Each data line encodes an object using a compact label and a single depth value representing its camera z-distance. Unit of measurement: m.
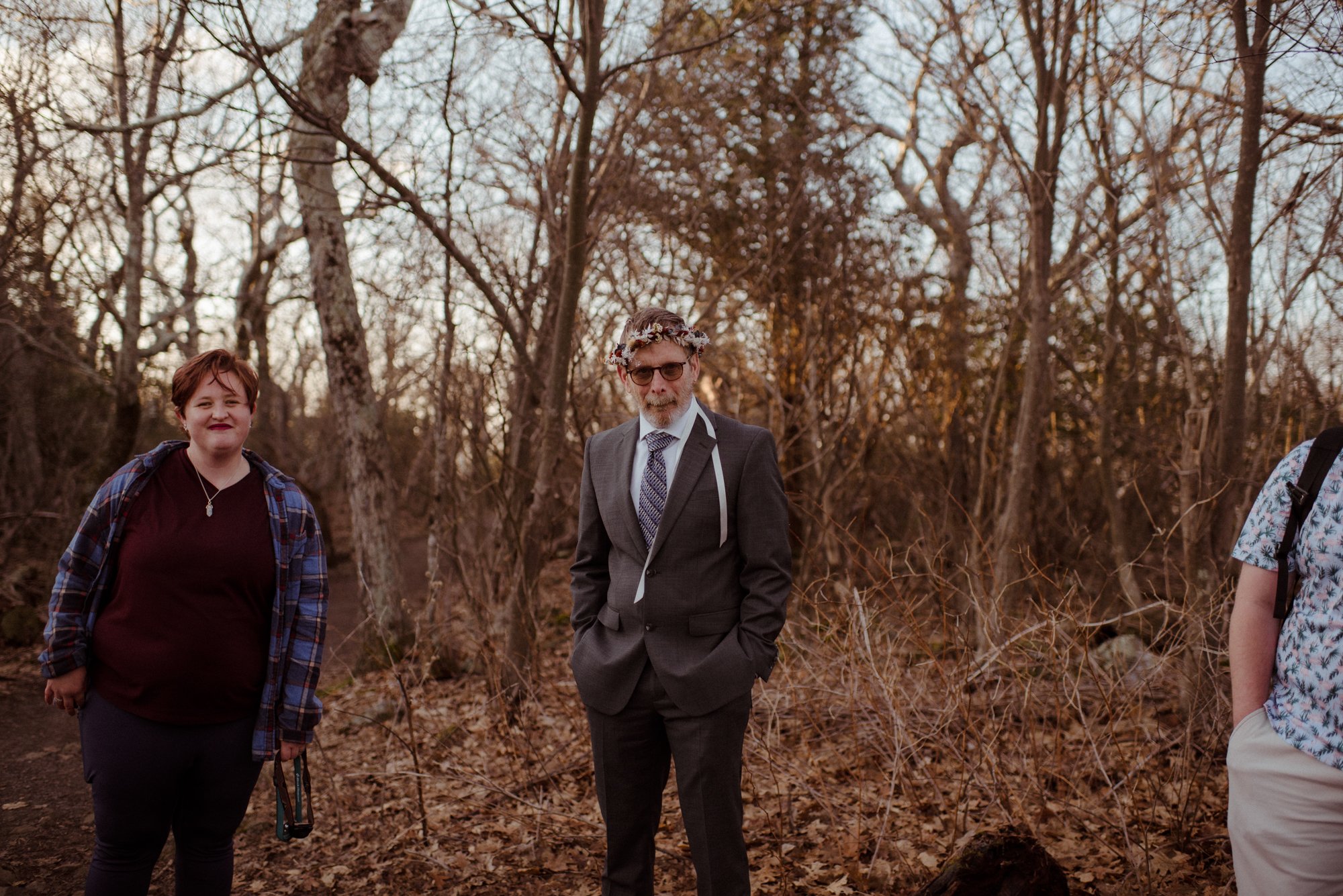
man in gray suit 2.59
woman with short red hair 2.51
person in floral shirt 1.94
